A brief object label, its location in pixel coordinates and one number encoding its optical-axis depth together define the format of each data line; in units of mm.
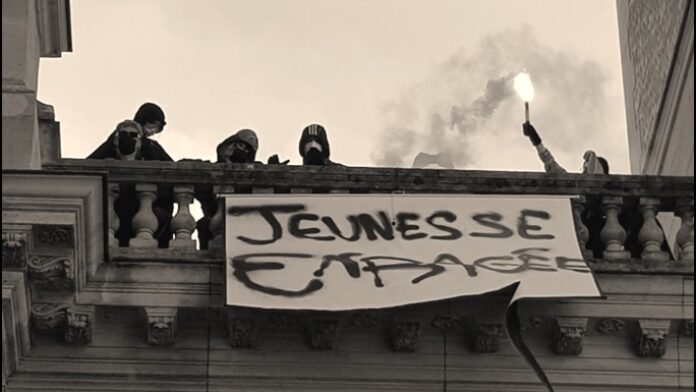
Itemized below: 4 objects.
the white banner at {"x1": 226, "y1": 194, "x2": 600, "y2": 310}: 14477
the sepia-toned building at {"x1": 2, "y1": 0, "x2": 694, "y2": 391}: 14109
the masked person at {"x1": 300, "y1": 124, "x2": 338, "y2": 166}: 16438
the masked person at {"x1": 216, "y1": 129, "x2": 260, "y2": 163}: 16516
